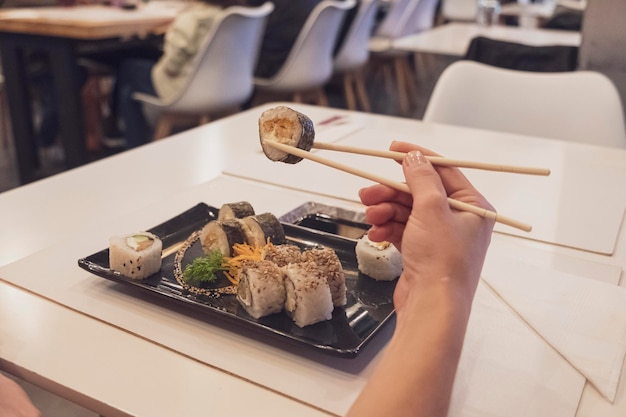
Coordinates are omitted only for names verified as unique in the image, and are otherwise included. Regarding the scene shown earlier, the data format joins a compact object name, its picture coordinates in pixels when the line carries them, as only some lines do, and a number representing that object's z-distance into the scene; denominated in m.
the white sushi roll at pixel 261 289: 0.79
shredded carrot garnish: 0.89
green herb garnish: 0.87
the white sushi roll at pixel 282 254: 0.86
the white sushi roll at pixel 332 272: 0.82
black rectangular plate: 0.75
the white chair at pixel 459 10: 6.98
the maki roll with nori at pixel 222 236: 0.92
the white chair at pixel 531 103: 1.77
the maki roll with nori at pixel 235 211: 1.00
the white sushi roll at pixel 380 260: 0.88
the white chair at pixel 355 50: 4.25
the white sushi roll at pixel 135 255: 0.88
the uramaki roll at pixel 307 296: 0.77
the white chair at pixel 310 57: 3.55
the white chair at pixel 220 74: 2.92
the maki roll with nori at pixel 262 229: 0.93
